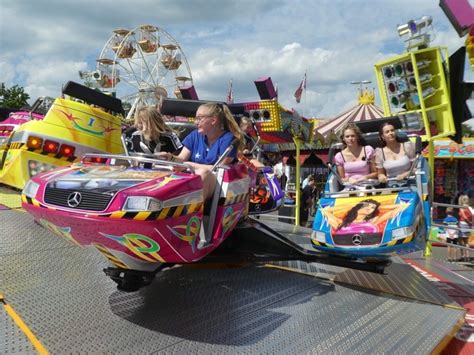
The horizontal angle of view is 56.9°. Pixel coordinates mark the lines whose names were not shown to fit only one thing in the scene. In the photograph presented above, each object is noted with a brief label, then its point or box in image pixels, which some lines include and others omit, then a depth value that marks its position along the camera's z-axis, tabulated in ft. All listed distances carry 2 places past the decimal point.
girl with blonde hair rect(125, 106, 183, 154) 10.39
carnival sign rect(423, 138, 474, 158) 47.11
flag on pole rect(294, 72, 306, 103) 55.67
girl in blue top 9.54
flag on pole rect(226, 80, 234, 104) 82.52
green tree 86.69
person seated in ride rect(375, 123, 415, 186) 14.12
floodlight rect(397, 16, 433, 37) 22.88
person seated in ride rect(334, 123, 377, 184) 14.07
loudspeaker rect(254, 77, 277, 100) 27.43
